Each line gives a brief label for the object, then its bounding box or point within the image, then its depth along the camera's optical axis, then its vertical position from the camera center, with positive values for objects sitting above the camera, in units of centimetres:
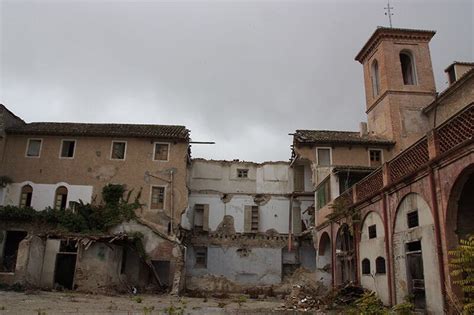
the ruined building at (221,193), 2170 +462
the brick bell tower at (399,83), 2733 +1288
